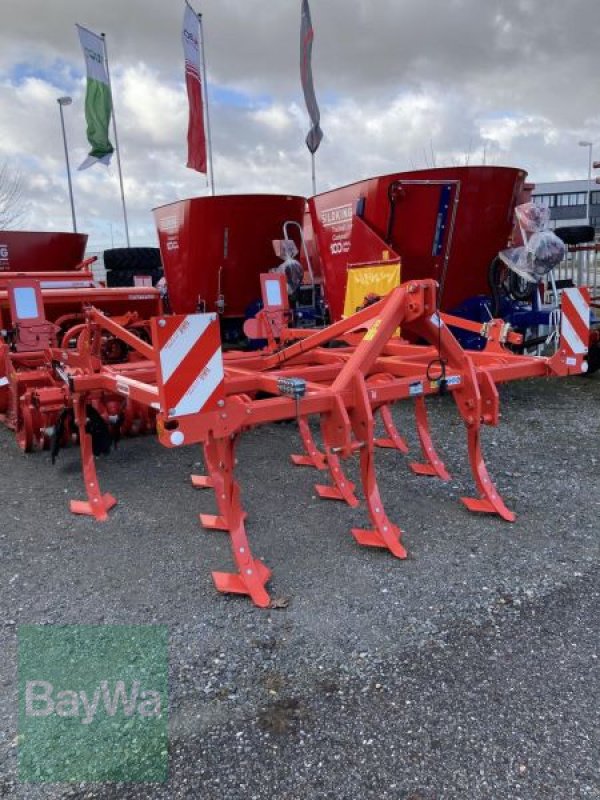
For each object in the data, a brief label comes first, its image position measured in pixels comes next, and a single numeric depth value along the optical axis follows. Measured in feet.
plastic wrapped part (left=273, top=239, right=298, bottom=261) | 24.73
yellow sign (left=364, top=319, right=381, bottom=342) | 10.94
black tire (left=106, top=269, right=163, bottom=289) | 40.73
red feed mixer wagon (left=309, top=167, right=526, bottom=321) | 19.30
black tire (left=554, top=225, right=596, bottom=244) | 25.54
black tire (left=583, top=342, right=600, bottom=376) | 23.63
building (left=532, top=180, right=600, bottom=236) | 154.20
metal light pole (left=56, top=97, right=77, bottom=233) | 61.93
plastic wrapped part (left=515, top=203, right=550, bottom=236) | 19.72
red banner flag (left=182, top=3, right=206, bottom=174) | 43.42
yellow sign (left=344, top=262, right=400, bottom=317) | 19.90
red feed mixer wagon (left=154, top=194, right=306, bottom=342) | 24.27
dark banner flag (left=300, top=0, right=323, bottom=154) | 42.04
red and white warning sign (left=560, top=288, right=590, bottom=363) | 12.33
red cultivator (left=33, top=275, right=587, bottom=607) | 8.82
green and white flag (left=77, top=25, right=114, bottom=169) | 46.85
